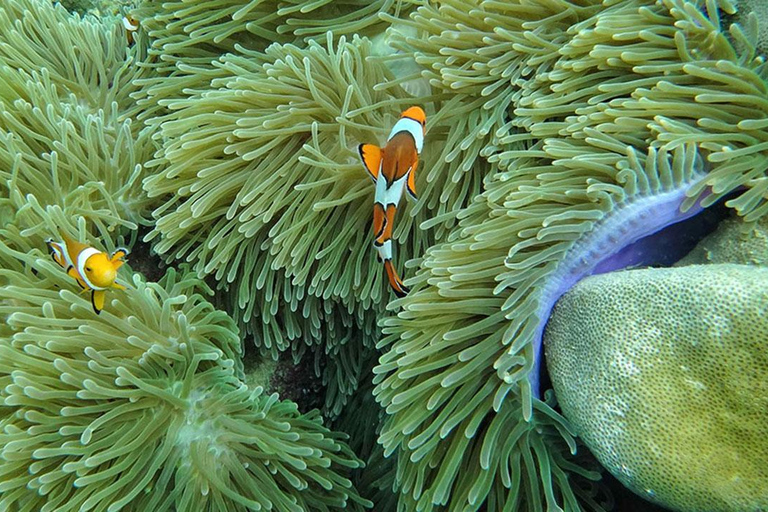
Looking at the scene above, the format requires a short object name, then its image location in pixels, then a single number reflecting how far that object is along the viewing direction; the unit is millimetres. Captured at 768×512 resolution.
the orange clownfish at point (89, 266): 608
